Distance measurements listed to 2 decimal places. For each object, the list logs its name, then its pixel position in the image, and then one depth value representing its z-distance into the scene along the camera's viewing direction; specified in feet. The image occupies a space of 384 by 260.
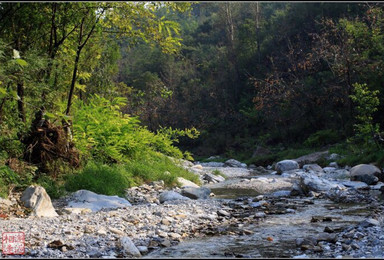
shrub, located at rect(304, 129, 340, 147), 62.85
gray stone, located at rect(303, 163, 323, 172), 44.47
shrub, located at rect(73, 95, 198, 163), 27.45
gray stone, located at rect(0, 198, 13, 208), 18.24
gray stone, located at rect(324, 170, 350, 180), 36.93
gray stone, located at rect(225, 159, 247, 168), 61.10
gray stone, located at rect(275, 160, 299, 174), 46.76
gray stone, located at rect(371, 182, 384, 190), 28.53
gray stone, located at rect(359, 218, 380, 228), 16.43
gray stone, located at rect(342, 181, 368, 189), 29.60
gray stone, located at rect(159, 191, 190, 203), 24.38
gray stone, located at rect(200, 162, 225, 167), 64.28
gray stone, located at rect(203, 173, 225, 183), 37.99
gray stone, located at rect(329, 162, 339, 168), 45.19
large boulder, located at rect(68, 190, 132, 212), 20.62
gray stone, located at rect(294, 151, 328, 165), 51.67
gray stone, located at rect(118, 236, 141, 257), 13.15
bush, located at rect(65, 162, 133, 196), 24.13
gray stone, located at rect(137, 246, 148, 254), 13.58
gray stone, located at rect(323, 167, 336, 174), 42.32
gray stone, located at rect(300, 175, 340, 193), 28.04
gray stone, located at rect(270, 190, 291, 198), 27.27
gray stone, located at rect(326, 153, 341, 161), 49.02
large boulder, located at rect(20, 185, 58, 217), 18.21
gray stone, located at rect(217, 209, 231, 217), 20.25
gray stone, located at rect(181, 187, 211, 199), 25.94
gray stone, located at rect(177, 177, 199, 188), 32.02
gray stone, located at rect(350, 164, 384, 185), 31.48
